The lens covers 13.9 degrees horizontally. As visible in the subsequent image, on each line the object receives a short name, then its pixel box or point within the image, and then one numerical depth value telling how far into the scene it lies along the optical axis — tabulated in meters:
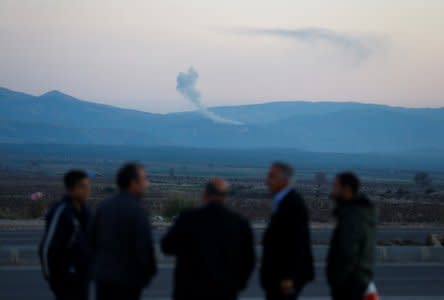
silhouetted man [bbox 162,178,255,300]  13.59
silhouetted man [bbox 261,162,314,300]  14.75
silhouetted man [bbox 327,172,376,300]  15.55
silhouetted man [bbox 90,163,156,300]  14.05
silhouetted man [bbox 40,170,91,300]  15.82
